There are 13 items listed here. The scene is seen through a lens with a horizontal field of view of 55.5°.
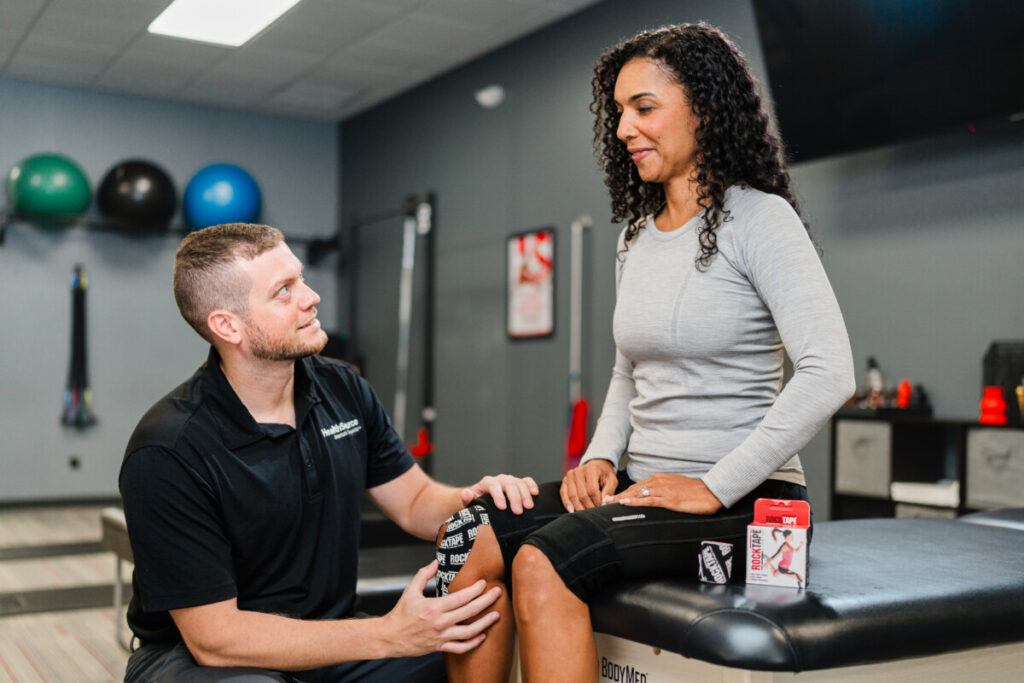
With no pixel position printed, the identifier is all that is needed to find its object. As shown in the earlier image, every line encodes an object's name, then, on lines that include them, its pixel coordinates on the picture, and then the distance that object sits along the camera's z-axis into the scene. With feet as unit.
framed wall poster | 15.57
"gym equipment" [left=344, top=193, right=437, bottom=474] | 18.26
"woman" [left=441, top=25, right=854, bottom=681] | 4.02
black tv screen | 9.20
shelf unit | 8.80
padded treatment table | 3.52
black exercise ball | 18.69
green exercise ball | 17.85
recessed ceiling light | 14.99
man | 4.23
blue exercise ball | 19.07
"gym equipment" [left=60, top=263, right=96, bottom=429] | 19.13
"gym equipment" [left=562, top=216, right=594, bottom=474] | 14.14
